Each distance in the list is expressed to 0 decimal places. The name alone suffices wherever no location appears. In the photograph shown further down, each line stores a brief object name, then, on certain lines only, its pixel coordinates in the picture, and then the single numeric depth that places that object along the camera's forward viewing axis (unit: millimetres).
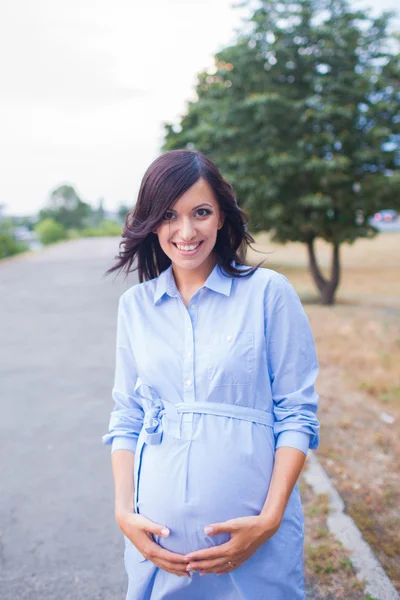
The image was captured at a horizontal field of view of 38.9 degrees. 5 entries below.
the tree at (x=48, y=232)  41678
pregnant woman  1548
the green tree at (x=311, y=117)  9844
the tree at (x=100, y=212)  78038
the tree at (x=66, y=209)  64250
